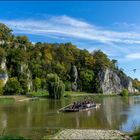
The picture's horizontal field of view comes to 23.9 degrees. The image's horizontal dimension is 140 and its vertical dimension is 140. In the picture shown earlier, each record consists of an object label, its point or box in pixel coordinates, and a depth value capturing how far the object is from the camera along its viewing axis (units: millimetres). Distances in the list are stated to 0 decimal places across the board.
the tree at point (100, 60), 168875
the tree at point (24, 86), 110950
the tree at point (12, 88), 106625
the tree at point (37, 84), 122856
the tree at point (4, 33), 132000
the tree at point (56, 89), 102125
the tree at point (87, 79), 155975
